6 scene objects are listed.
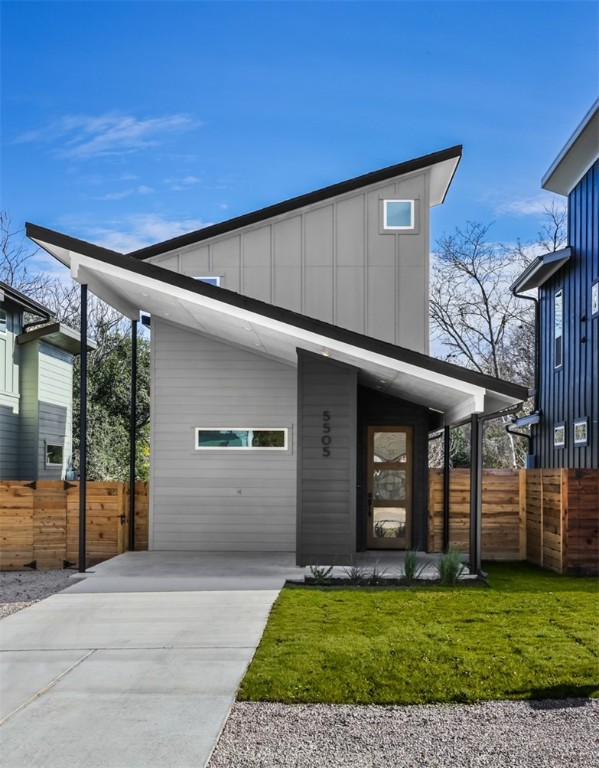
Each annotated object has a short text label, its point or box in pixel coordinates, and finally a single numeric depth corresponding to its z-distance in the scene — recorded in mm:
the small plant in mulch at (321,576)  10148
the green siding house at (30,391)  17406
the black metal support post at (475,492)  10516
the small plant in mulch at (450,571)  10188
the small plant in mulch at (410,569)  10266
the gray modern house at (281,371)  13258
